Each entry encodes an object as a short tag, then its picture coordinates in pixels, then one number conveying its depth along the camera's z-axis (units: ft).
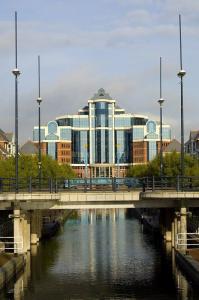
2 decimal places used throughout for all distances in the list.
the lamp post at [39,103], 212.23
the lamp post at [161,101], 219.45
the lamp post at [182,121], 172.04
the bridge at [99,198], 161.58
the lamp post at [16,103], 164.51
